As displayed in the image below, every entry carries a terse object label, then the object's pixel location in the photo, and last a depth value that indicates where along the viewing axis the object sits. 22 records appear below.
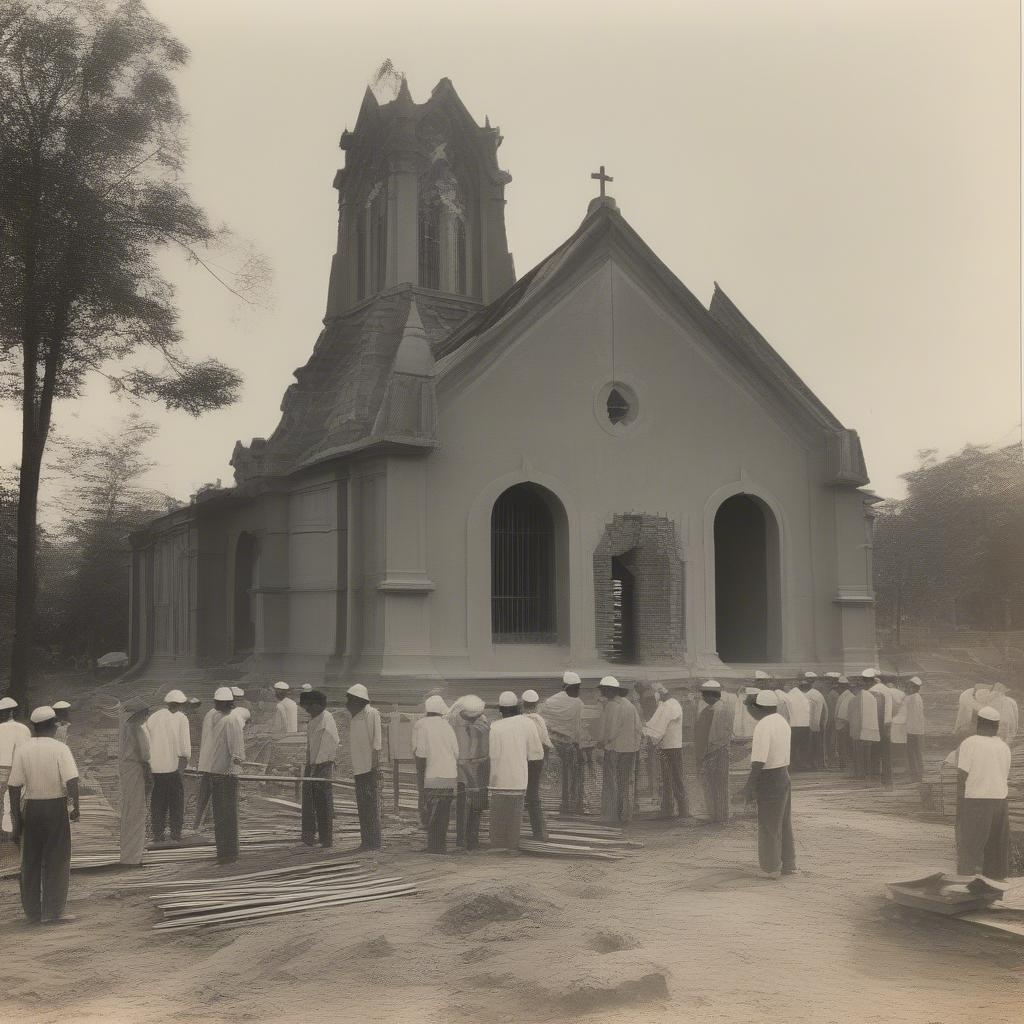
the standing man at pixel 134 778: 12.09
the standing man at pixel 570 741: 15.34
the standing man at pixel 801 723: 17.64
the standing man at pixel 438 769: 12.60
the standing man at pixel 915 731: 17.25
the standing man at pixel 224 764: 12.12
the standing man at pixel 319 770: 12.88
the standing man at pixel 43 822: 10.32
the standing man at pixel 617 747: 14.73
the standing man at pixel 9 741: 11.63
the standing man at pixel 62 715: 14.73
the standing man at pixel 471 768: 12.97
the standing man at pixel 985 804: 10.78
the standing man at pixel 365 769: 12.74
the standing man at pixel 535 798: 13.45
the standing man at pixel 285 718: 16.39
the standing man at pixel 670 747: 14.97
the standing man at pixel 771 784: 11.41
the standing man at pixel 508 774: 12.62
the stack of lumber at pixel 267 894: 9.89
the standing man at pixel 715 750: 14.59
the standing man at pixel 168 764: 13.77
